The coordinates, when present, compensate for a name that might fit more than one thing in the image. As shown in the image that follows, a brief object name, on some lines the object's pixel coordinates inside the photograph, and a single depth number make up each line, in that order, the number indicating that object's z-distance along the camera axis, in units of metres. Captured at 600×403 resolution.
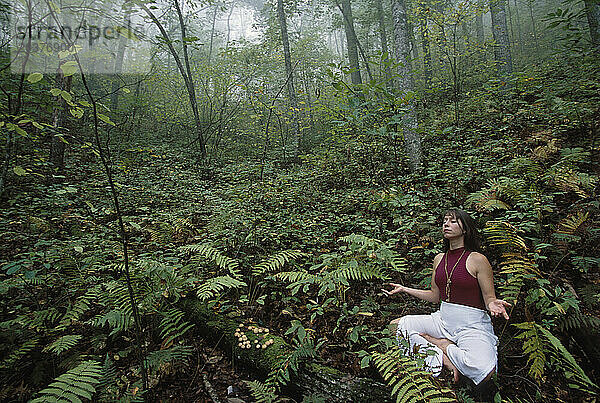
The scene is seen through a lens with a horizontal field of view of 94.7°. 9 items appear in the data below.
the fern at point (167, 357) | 2.83
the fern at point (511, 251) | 2.94
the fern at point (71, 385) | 2.06
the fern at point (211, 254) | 3.81
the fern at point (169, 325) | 3.26
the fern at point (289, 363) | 2.73
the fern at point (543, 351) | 2.33
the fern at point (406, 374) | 2.18
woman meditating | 2.60
